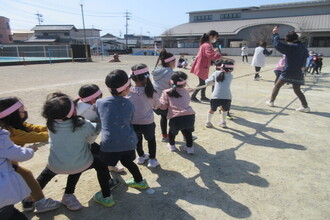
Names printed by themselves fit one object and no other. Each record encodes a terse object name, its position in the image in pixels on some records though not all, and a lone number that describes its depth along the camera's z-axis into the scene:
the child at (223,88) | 4.46
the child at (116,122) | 2.38
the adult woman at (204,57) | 5.80
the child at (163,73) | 3.83
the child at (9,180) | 1.75
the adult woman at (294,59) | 5.59
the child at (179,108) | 3.35
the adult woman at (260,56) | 10.26
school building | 39.31
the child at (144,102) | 2.92
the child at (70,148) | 2.08
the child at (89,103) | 2.52
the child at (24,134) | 2.01
